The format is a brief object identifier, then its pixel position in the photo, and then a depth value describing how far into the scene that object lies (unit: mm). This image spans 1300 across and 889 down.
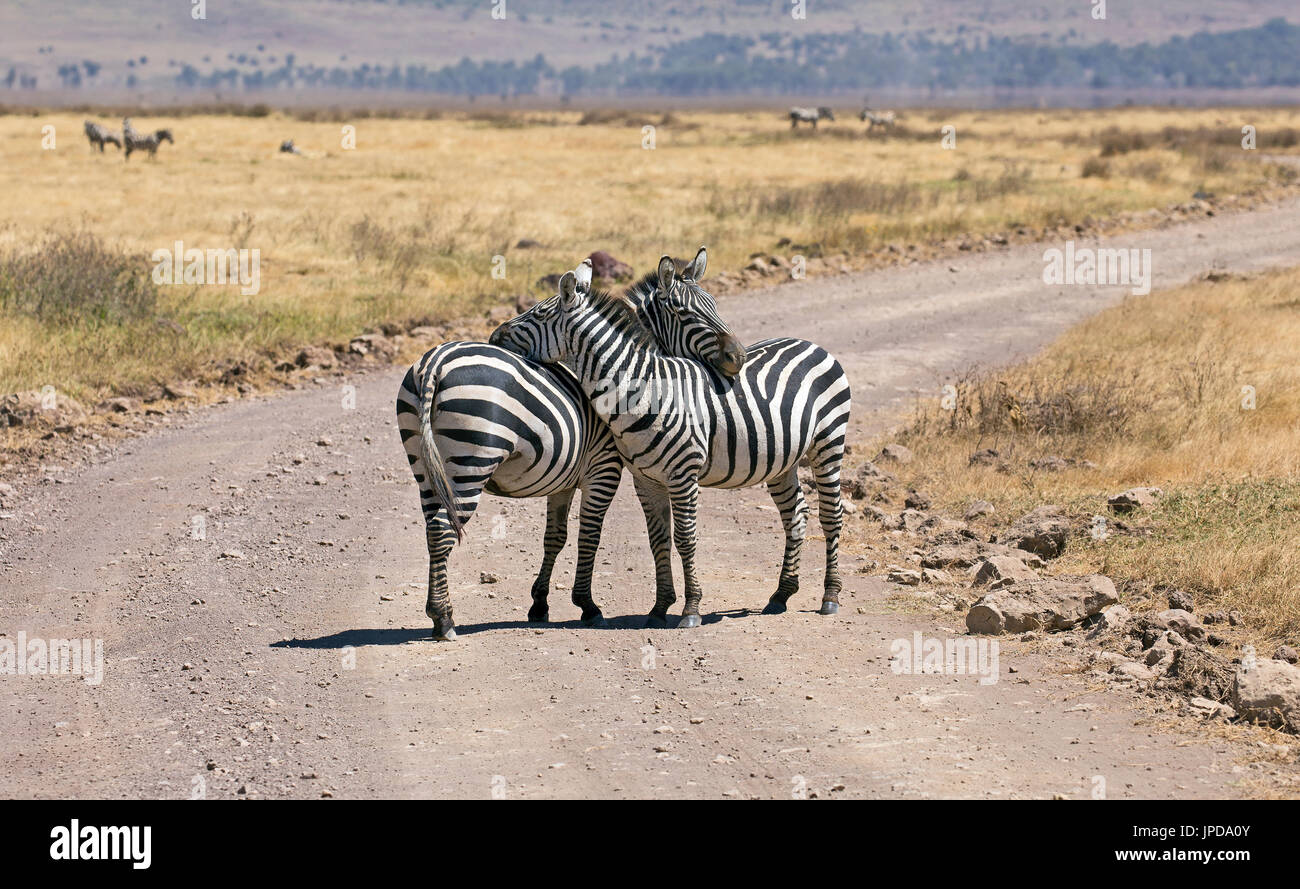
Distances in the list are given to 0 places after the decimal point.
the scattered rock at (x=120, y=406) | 28878
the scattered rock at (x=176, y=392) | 30344
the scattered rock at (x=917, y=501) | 22828
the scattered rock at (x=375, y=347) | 34562
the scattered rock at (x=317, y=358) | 33531
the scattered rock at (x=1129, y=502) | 21281
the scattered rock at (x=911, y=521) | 21812
